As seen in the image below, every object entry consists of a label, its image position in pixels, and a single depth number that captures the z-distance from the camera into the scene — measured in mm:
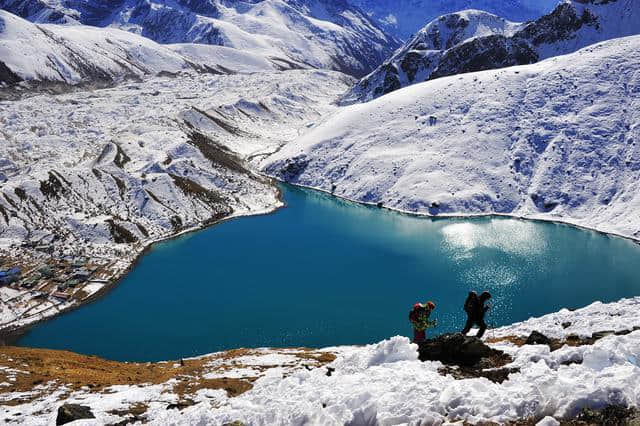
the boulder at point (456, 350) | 16859
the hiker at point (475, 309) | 19781
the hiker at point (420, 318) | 18891
